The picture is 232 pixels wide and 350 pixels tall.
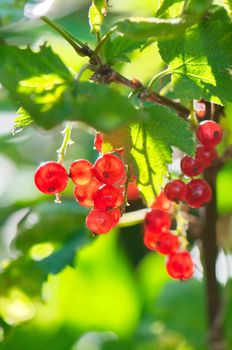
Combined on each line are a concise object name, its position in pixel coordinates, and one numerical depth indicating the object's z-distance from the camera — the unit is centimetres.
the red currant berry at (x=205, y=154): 59
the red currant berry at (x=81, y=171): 59
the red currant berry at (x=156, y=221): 61
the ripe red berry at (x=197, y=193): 59
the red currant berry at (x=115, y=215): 58
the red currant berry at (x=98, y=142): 59
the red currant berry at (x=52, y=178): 58
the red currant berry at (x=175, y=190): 59
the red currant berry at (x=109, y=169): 58
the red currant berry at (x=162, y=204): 61
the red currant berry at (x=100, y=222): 59
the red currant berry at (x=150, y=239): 62
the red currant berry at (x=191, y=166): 59
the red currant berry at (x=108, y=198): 58
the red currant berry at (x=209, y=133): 59
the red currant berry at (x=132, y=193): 71
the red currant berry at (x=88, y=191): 59
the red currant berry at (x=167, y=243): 62
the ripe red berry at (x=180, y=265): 62
